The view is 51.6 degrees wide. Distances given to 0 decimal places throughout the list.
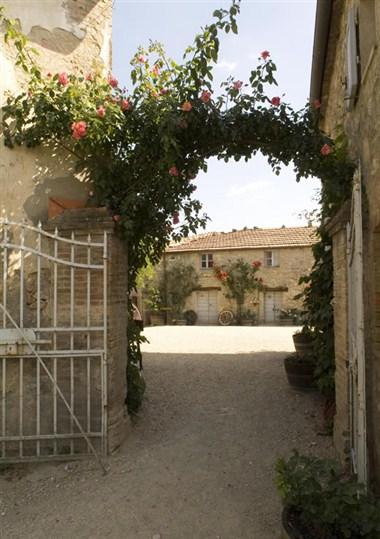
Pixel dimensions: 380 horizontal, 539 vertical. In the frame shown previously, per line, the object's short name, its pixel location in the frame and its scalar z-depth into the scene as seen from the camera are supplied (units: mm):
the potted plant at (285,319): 19034
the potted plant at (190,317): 20922
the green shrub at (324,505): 2465
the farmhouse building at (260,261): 20078
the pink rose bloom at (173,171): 4129
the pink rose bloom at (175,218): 4594
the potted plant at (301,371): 5961
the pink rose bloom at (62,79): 4082
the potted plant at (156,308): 20562
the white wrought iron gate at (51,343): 3979
